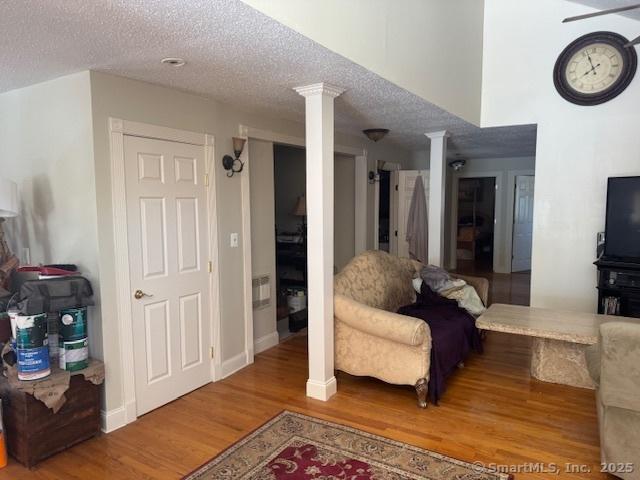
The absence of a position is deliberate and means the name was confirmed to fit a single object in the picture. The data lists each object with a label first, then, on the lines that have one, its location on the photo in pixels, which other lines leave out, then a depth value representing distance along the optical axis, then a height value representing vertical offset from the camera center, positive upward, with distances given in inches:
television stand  140.9 -28.0
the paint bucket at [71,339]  101.2 -31.2
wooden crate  94.0 -49.1
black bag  96.1 -19.9
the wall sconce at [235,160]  138.9 +15.8
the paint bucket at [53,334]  105.6 -31.4
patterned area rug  90.3 -56.8
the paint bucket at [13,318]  96.7 -25.0
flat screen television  145.6 -5.4
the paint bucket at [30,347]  95.3 -31.1
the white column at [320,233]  117.3 -7.5
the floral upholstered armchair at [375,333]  119.4 -36.5
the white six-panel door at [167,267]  114.4 -17.1
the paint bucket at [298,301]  201.3 -44.8
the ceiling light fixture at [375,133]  172.7 +29.7
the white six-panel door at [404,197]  239.3 +5.2
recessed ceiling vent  93.2 +32.6
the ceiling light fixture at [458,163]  317.4 +31.8
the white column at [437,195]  195.0 +5.0
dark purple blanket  122.9 -40.8
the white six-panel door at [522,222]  325.1 -12.9
